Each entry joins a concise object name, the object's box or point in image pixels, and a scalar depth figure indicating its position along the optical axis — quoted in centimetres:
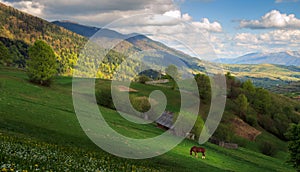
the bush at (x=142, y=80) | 15562
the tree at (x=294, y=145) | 4944
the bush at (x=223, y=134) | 8890
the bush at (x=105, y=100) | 8988
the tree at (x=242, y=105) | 12975
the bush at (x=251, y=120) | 12412
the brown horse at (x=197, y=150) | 5019
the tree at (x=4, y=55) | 12219
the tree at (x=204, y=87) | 12850
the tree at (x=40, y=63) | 8919
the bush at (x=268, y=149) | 9101
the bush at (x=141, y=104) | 8256
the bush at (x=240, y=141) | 9581
